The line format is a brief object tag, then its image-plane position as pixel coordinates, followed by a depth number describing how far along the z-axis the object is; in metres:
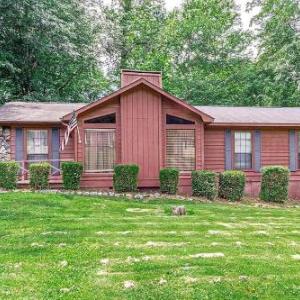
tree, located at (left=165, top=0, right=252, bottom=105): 26.02
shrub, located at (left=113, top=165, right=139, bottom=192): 12.09
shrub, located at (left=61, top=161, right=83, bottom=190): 12.09
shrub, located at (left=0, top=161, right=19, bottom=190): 11.36
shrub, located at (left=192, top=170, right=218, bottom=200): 12.34
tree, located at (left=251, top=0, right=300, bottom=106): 20.84
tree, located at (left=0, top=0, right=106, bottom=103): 19.08
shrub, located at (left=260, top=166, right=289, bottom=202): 12.41
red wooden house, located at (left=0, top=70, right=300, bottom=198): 12.90
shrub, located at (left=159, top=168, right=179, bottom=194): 12.38
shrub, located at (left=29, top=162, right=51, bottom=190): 11.69
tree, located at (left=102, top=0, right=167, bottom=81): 26.16
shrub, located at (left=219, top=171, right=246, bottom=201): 12.39
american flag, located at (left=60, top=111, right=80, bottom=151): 12.24
